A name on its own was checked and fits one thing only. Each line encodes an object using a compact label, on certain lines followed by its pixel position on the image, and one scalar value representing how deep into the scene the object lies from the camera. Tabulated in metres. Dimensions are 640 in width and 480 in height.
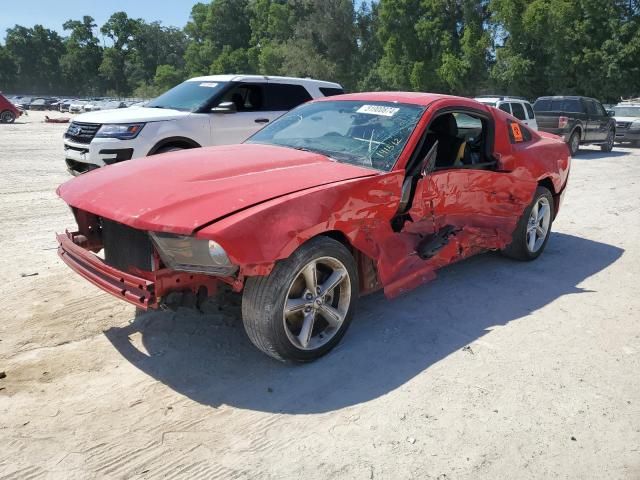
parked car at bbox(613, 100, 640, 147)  19.58
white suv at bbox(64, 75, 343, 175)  7.54
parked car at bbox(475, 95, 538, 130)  14.17
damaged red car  2.96
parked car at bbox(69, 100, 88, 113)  51.44
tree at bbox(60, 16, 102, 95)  109.44
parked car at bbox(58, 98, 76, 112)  57.19
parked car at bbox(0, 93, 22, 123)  29.38
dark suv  16.28
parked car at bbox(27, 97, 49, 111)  63.56
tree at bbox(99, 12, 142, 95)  106.06
